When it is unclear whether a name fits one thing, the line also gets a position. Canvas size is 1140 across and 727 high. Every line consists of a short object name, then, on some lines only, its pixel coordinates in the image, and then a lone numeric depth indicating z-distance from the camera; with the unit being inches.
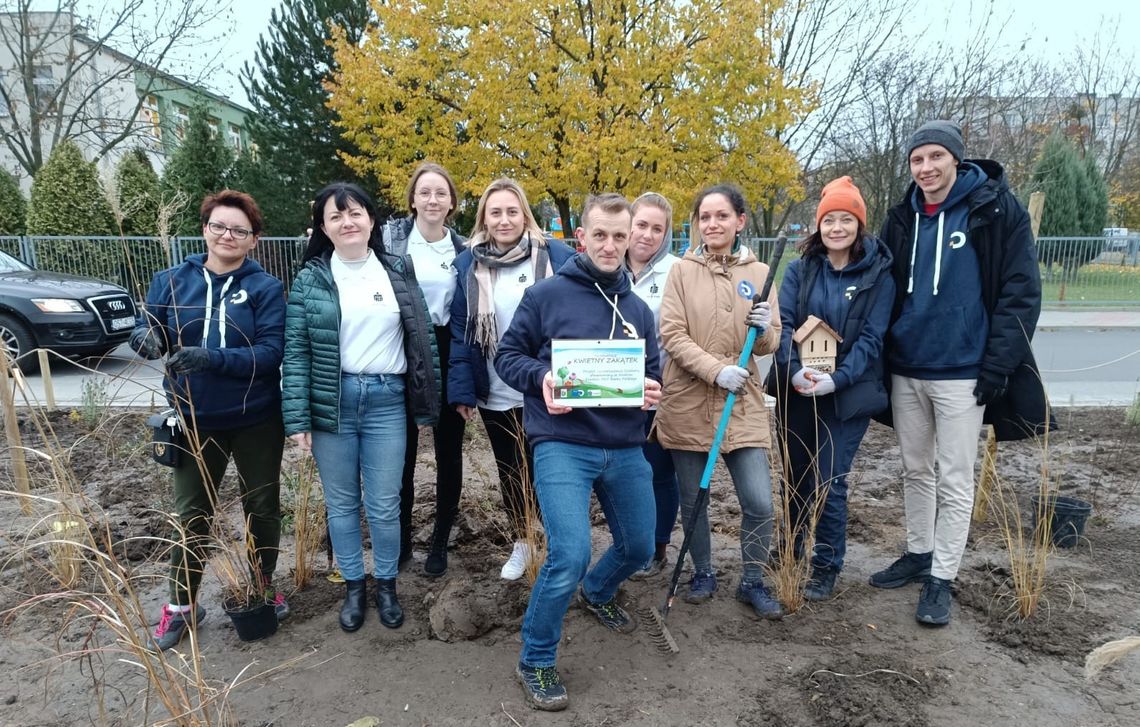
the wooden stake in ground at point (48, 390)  232.1
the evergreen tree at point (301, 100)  694.5
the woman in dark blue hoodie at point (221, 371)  112.3
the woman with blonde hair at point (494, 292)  130.6
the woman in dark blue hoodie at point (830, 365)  126.3
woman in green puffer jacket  116.6
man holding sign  101.1
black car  351.9
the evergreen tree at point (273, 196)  707.4
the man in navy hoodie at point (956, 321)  119.9
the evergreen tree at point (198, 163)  681.0
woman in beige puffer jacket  123.5
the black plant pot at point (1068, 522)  156.6
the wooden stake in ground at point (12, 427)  142.1
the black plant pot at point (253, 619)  118.8
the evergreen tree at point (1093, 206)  906.1
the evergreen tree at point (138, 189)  577.9
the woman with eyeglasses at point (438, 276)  136.7
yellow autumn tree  496.4
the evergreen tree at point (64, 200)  585.0
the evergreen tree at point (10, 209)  648.4
